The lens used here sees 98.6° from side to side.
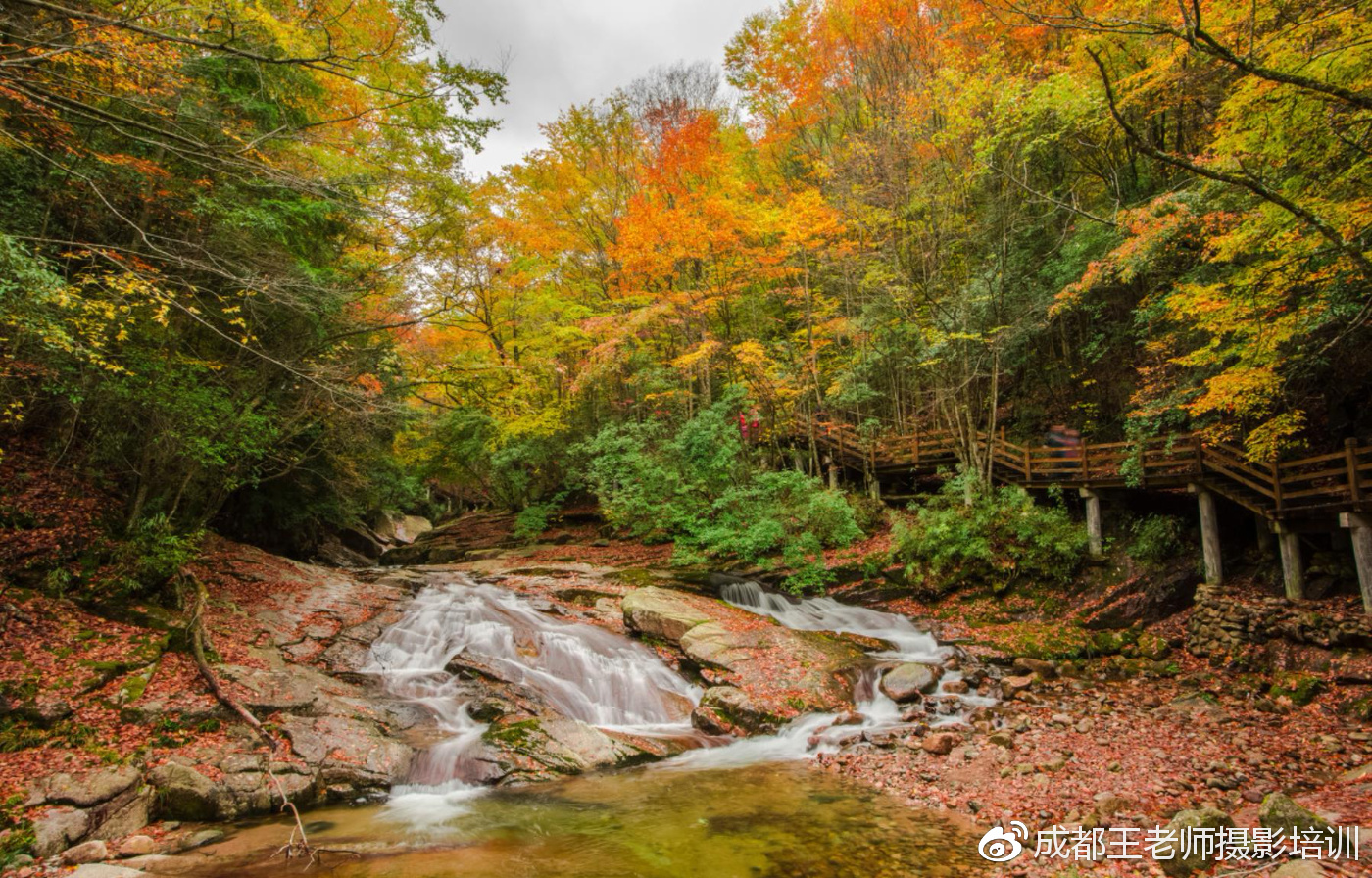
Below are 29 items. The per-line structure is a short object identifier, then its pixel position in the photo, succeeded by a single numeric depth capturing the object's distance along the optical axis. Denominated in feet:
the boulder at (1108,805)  16.25
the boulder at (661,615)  34.63
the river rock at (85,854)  14.23
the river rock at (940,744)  22.58
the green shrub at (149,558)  26.32
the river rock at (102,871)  13.25
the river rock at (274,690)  22.15
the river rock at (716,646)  31.42
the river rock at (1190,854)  13.02
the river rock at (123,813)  15.74
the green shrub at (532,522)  68.69
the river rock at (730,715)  26.20
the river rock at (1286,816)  13.01
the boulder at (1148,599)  34.55
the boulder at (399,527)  90.27
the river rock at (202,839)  15.84
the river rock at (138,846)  15.11
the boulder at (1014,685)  28.45
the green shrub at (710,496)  47.75
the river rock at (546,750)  21.90
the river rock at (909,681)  28.60
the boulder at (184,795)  17.13
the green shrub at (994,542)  39.45
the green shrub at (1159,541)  36.50
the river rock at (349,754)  19.97
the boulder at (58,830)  14.42
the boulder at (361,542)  72.69
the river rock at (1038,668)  30.35
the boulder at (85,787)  15.81
